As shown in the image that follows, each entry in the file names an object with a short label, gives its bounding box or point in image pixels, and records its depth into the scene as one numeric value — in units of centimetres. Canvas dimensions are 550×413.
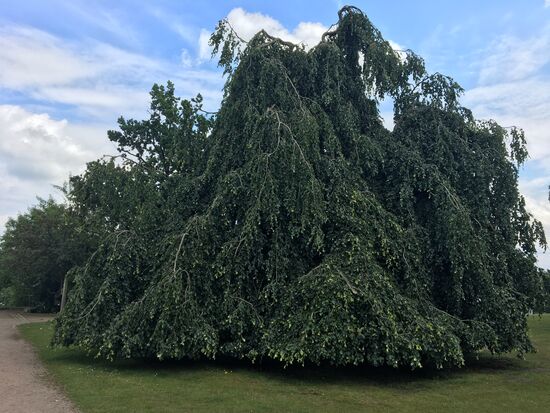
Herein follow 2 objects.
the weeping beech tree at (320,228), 973
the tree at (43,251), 2962
